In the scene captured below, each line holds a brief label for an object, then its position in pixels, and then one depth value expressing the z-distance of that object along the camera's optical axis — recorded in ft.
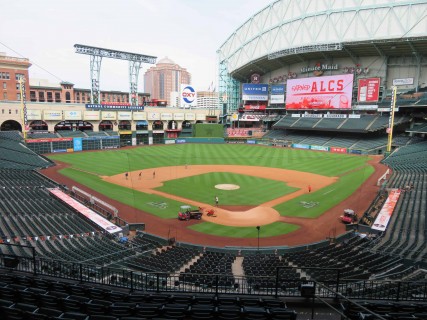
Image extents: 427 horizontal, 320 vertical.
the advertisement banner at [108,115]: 274.77
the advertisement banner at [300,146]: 262.86
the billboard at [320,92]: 266.16
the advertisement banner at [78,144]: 246.27
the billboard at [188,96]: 315.70
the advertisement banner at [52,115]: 243.46
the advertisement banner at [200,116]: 336.29
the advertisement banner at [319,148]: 249.79
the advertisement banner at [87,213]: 79.73
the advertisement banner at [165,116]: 309.92
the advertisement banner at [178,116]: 318.04
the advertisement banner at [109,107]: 267.80
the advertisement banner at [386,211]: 79.87
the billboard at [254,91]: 327.88
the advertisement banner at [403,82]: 240.28
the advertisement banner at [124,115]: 284.16
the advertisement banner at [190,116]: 327.45
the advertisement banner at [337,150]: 237.82
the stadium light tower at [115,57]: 260.01
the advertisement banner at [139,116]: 293.43
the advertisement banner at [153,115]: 302.45
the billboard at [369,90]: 251.19
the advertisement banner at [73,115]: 254.61
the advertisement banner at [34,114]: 236.63
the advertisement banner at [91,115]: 263.96
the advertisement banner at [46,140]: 218.42
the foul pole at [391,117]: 187.71
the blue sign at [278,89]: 314.35
